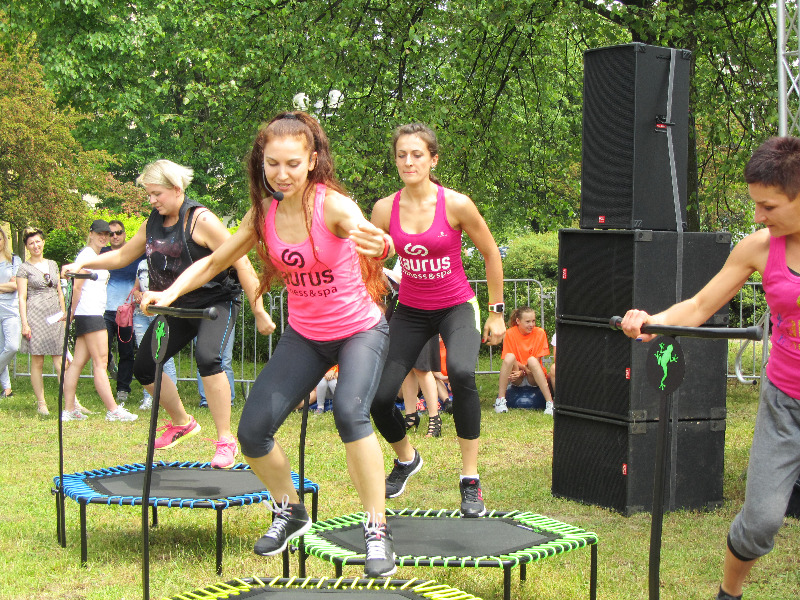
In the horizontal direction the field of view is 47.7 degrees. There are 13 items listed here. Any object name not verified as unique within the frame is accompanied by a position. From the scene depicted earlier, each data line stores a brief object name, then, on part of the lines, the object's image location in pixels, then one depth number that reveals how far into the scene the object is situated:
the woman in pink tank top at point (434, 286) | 5.03
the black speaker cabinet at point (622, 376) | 5.96
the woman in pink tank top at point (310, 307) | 3.71
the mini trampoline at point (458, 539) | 3.92
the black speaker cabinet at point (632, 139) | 6.08
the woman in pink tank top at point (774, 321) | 3.20
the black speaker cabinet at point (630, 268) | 5.99
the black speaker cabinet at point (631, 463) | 5.95
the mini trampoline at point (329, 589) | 3.46
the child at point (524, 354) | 10.41
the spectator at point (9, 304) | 10.59
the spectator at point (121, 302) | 10.27
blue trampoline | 4.73
